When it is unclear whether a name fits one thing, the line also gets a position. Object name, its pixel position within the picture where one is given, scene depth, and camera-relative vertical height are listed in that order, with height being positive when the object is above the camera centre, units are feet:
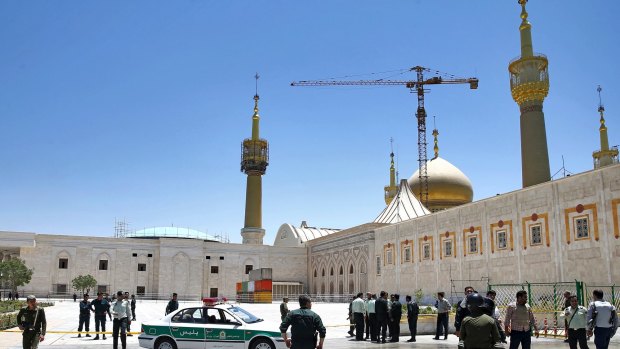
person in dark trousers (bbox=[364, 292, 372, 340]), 59.00 -4.21
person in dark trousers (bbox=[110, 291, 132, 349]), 45.57 -3.11
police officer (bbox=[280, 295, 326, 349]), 25.91 -2.20
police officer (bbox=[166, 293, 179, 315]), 56.00 -2.74
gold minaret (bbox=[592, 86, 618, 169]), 191.21 +38.29
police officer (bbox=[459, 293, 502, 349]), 20.67 -1.84
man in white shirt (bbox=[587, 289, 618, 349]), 33.12 -2.51
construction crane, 233.35 +76.34
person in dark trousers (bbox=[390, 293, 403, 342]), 57.06 -4.49
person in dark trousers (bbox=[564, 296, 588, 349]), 34.83 -2.84
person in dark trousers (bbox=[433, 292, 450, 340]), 58.23 -3.74
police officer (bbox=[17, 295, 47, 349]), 33.40 -2.57
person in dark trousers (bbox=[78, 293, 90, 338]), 61.72 -3.48
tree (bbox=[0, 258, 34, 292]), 151.12 +1.00
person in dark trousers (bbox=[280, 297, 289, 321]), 52.14 -2.69
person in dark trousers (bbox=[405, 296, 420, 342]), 58.29 -3.97
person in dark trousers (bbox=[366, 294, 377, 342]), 57.31 -4.04
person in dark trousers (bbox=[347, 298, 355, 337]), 59.65 -4.65
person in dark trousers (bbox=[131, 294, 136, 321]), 81.70 -4.10
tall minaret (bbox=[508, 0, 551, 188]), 129.59 +36.01
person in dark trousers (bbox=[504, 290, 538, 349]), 31.76 -2.53
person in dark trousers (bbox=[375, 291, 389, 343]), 56.13 -3.57
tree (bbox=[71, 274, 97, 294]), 176.55 -1.56
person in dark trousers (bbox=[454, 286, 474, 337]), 38.13 -2.37
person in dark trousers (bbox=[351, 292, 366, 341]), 58.13 -3.87
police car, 40.27 -3.64
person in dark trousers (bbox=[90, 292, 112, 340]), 58.59 -3.16
